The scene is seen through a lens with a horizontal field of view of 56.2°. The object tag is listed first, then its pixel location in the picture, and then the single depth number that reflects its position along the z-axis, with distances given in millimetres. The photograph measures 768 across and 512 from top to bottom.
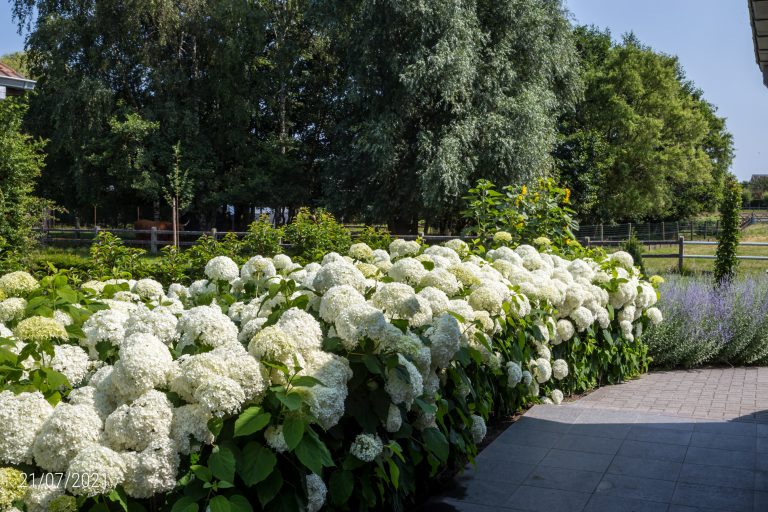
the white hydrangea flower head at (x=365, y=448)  2467
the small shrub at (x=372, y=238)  9903
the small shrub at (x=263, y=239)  10903
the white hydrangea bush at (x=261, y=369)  1986
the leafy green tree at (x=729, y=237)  13523
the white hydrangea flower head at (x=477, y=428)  3570
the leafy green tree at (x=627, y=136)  31594
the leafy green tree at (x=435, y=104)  19422
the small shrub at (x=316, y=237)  10523
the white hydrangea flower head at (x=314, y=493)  2248
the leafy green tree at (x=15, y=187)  12220
